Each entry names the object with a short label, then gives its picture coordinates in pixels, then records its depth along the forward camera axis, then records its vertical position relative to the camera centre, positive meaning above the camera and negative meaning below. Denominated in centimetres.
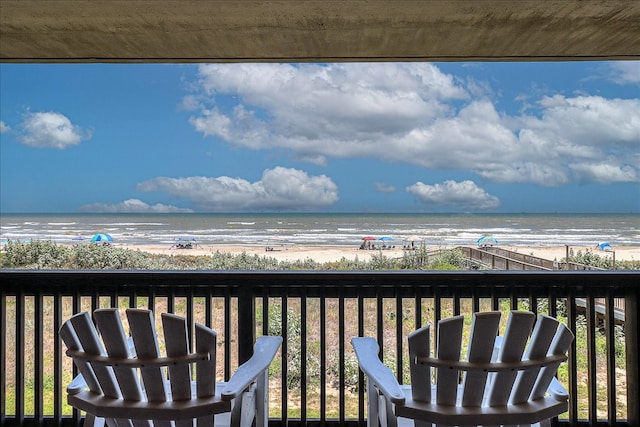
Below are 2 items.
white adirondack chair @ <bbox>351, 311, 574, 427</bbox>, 160 -55
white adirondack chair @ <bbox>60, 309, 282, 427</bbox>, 166 -55
